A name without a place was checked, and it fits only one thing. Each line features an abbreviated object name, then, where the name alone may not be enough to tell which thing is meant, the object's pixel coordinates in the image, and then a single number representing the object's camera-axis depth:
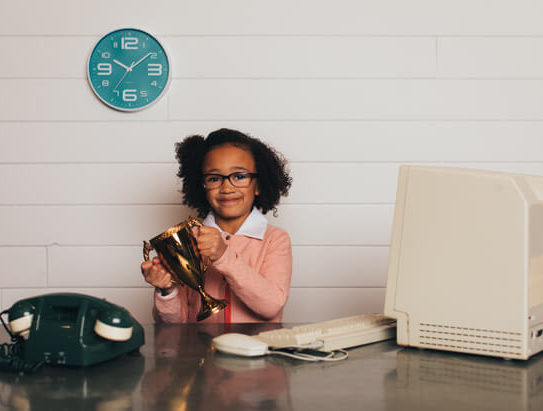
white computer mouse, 1.08
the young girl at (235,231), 1.55
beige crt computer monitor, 1.07
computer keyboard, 1.10
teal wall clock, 2.20
